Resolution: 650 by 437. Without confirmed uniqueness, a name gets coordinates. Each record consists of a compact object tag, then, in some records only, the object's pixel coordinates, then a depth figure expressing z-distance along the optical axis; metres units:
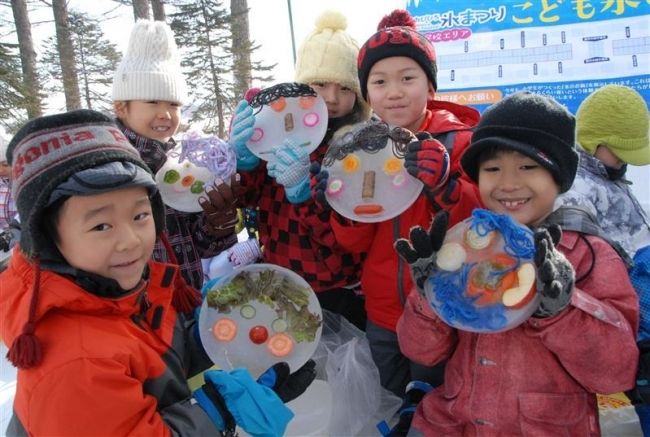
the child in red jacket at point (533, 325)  1.04
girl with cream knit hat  1.64
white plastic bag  1.70
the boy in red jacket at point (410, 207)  1.47
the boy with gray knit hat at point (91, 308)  0.94
